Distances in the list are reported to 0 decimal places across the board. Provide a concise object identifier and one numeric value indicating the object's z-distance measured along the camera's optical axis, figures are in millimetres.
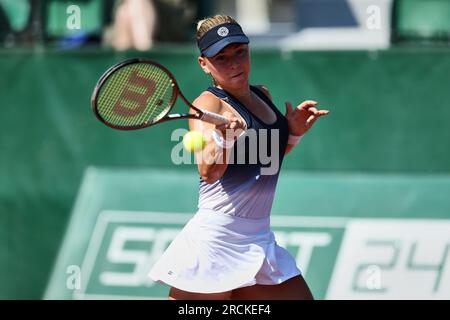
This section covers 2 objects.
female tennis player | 8680
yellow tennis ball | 8094
